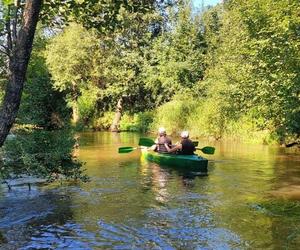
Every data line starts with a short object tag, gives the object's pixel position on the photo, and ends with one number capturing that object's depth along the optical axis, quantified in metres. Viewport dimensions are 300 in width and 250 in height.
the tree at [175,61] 18.37
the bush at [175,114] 15.90
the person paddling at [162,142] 9.33
